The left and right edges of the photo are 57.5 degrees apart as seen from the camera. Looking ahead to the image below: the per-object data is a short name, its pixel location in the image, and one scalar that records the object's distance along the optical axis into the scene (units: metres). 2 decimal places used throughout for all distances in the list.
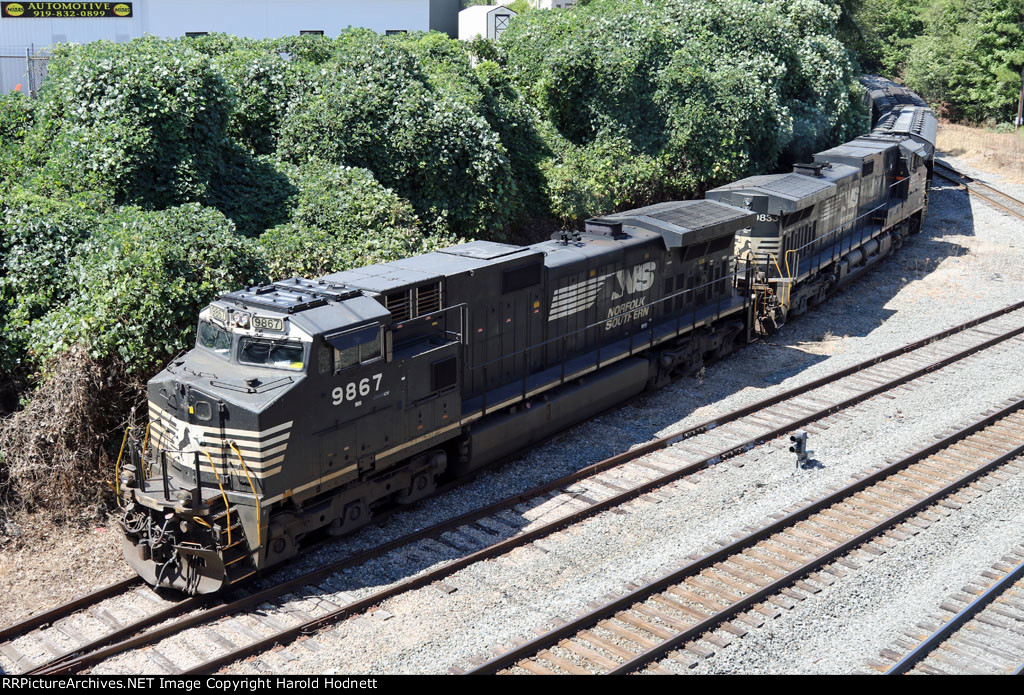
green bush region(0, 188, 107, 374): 13.64
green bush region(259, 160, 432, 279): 15.57
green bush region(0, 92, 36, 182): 17.72
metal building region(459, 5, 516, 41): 35.56
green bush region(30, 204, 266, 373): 12.84
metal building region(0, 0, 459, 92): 28.19
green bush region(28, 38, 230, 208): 16.14
